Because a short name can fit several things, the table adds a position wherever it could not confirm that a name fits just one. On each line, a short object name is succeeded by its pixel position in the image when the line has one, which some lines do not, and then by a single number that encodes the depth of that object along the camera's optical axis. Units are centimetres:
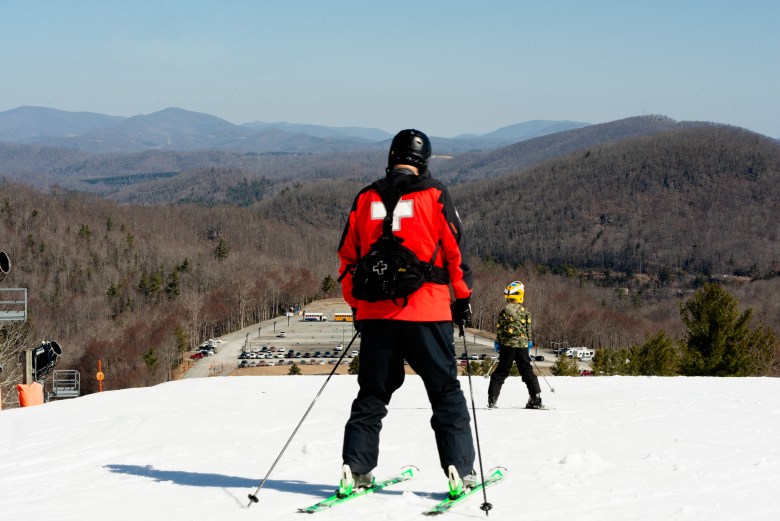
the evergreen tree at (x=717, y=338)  3023
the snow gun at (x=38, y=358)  1360
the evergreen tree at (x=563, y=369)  3677
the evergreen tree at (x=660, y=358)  3319
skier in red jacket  479
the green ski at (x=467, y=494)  461
